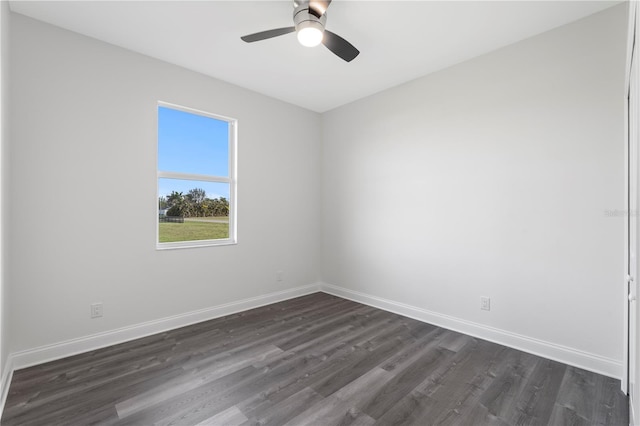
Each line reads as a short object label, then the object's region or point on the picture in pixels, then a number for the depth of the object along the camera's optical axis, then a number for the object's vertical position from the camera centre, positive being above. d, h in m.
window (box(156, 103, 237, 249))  3.19 +0.39
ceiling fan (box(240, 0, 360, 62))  2.12 +1.37
